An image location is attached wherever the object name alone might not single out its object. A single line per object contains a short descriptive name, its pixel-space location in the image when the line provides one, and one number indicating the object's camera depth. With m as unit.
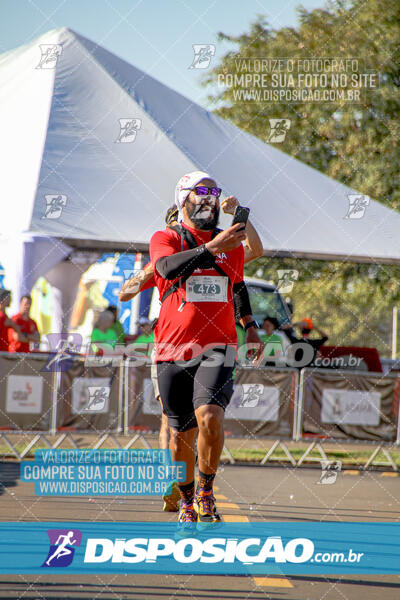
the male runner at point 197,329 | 4.93
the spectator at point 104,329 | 13.16
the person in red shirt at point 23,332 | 12.09
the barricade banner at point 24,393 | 10.13
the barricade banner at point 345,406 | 10.90
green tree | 26.14
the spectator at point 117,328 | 13.32
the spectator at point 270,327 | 14.53
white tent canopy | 13.09
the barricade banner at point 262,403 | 10.83
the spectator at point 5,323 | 12.08
